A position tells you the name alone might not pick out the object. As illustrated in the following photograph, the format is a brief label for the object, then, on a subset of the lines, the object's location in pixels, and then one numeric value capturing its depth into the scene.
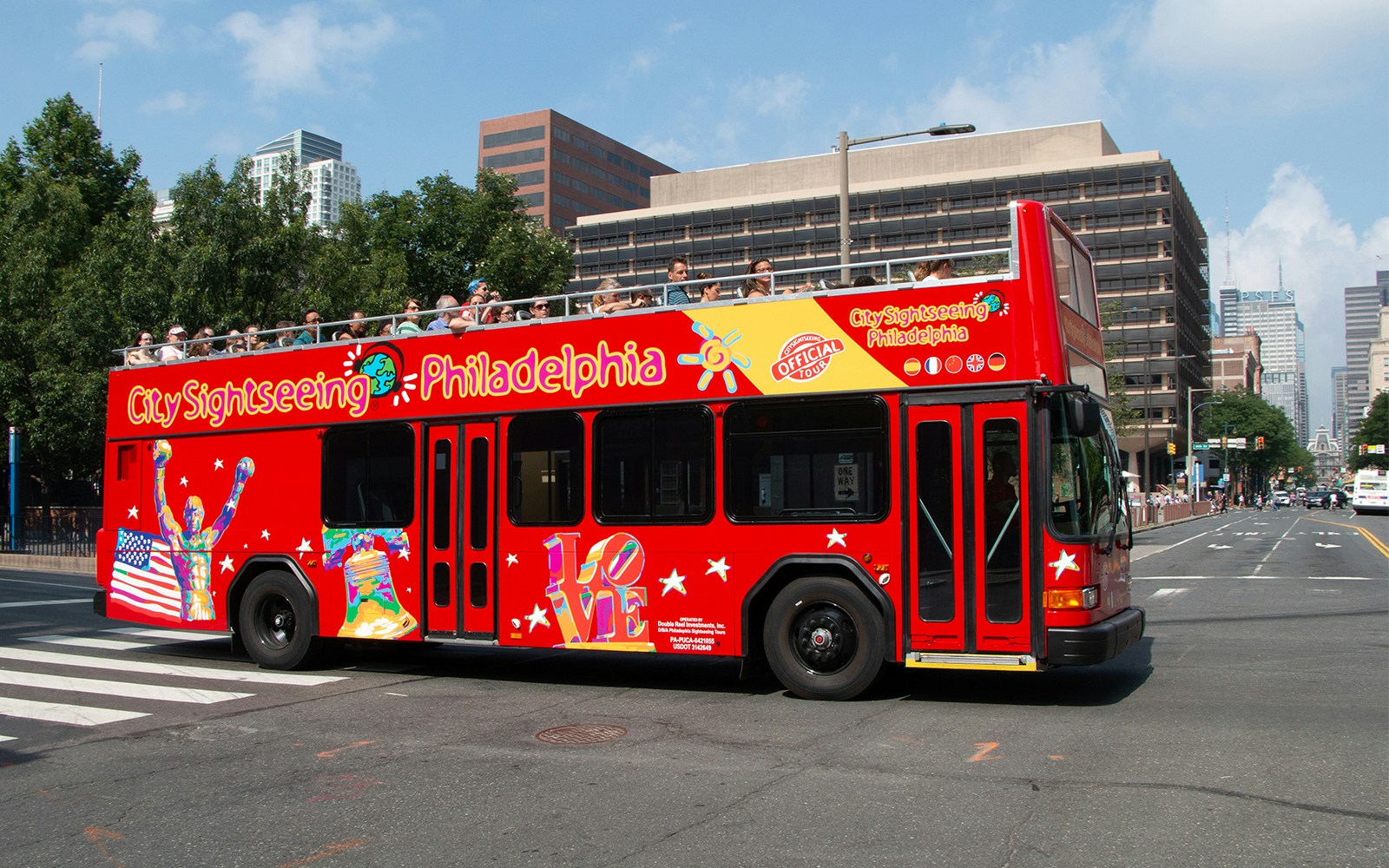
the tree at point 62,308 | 29.41
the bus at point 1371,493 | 70.25
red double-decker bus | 8.33
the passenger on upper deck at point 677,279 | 9.82
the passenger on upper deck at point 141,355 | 12.92
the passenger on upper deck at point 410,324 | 11.09
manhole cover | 7.57
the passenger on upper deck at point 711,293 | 9.70
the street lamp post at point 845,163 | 16.31
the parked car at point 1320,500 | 95.19
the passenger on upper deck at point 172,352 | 12.73
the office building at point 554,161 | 126.50
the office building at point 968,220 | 91.81
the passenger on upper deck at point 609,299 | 10.12
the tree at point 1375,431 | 132.38
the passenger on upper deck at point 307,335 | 11.42
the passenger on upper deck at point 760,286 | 9.49
